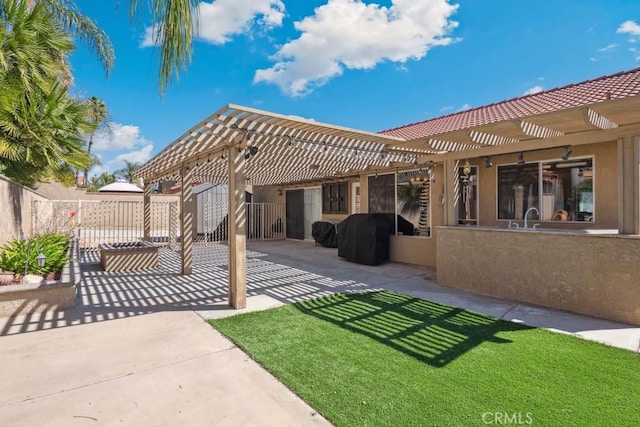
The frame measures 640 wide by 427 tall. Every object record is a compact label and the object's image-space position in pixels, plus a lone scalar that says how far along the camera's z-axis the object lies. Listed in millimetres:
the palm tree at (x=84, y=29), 8297
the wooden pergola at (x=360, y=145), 5152
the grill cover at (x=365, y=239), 10336
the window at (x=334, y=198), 13977
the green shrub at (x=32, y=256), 6367
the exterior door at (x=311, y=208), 15969
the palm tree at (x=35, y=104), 5887
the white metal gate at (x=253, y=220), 18234
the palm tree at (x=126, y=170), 43125
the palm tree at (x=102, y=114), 25077
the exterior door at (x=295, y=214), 17234
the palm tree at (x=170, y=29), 2066
